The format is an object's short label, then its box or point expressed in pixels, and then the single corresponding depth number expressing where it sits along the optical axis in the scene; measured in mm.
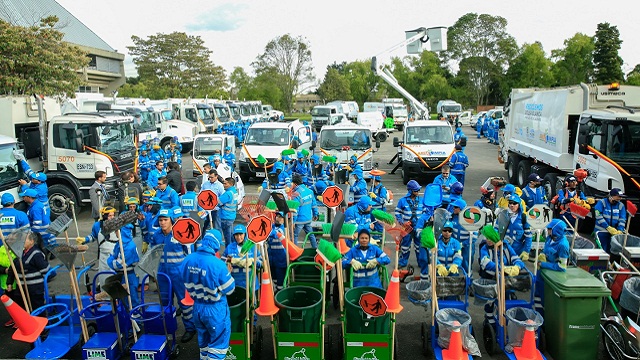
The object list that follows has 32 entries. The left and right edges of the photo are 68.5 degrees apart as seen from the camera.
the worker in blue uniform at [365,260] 6203
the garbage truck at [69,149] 12484
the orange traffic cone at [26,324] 5625
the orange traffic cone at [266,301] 5344
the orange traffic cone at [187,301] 5898
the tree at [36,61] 18281
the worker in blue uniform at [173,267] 6406
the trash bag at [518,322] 5316
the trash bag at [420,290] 5781
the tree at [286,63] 55844
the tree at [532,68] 50875
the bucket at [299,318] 5379
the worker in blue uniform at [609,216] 8031
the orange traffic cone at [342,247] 6082
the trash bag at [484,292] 5797
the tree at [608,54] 44594
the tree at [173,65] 48906
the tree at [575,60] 46031
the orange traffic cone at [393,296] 5238
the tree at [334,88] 62469
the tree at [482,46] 56812
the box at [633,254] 6809
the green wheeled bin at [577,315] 5391
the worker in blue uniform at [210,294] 4984
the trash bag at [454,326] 5368
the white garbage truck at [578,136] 10164
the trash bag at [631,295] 5820
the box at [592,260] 6836
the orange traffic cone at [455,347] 5246
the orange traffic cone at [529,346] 5246
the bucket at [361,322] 5375
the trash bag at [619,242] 7383
